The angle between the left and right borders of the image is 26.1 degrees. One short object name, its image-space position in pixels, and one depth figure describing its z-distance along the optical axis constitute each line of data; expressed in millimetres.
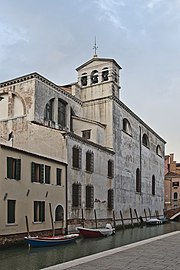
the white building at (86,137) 25391
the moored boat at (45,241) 17969
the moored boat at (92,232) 23734
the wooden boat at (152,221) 38734
